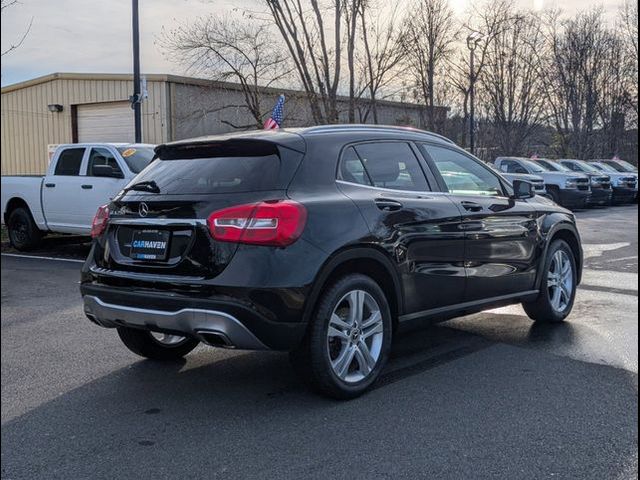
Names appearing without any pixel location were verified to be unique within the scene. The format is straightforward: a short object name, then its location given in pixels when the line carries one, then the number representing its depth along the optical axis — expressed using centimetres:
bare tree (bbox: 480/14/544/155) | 3409
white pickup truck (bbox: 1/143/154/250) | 1145
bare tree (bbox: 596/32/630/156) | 3741
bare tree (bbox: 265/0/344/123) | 1989
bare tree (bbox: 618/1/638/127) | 3449
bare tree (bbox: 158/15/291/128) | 2178
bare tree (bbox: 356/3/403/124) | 2208
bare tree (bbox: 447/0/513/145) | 3023
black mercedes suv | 411
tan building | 2567
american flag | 1456
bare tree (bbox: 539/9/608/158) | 3662
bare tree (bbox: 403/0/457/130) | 2352
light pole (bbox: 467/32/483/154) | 2893
